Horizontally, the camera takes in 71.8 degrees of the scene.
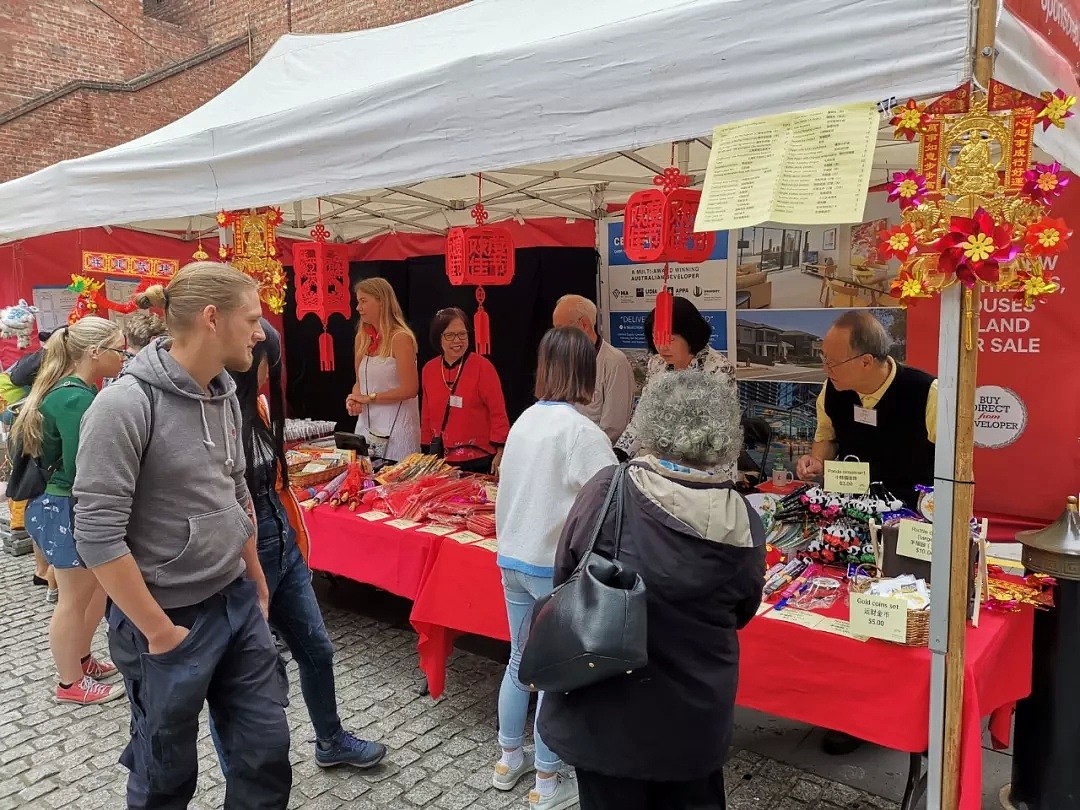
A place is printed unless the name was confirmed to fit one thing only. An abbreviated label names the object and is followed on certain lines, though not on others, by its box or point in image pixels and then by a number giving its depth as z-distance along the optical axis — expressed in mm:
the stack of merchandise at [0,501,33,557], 5566
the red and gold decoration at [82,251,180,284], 4730
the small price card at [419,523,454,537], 3113
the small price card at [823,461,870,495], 2463
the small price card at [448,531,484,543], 2998
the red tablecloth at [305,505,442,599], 3145
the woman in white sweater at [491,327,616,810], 2201
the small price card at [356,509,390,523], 3387
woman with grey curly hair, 1516
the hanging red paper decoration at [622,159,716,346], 2697
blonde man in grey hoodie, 1598
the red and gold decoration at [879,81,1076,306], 1574
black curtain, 5793
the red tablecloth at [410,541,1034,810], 1949
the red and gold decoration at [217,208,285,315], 3549
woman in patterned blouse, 3787
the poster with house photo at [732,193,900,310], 4199
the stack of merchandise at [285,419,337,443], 4699
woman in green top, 3252
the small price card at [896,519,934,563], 2125
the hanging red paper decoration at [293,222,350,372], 4234
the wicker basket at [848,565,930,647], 1979
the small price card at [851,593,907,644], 1976
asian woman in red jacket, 4312
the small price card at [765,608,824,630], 2159
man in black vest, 2859
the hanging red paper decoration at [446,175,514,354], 4141
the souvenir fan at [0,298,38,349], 5703
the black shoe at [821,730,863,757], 2768
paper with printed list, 1537
